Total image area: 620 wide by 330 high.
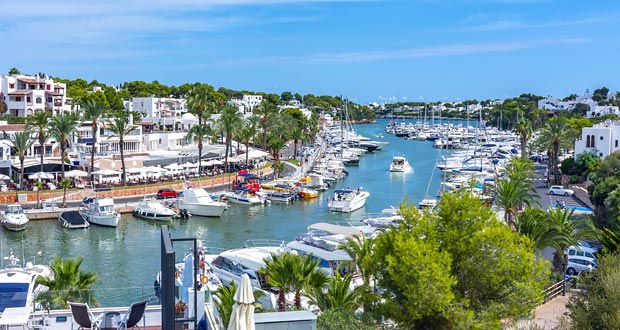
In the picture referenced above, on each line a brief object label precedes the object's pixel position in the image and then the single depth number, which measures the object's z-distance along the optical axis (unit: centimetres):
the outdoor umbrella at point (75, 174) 5425
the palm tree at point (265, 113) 7638
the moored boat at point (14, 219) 4219
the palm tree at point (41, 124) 5309
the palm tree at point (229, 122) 6675
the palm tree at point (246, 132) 6922
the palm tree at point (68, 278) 2052
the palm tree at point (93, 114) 5512
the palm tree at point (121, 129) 5538
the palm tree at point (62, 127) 5331
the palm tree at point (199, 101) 6906
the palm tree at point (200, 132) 6202
